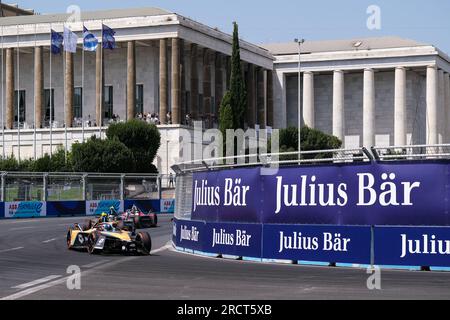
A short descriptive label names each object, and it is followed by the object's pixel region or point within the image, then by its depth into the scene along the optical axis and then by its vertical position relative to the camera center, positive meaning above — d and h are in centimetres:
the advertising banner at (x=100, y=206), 5638 -227
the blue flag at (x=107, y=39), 7975 +1127
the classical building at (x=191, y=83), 9056 +951
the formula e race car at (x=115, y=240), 2569 -199
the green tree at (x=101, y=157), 7356 +96
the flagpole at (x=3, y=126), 9072 +431
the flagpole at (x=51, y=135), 8919 +331
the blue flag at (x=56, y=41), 7781 +1076
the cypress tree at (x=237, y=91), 8056 +677
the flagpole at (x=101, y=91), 8900 +743
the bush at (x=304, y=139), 9438 +297
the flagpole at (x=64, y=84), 8673 +857
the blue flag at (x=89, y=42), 7694 +1060
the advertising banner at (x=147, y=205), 5993 -235
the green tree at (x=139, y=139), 7938 +256
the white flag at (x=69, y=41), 7694 +1062
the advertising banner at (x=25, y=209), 5138 -225
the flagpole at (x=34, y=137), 8981 +316
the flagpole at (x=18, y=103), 9006 +659
